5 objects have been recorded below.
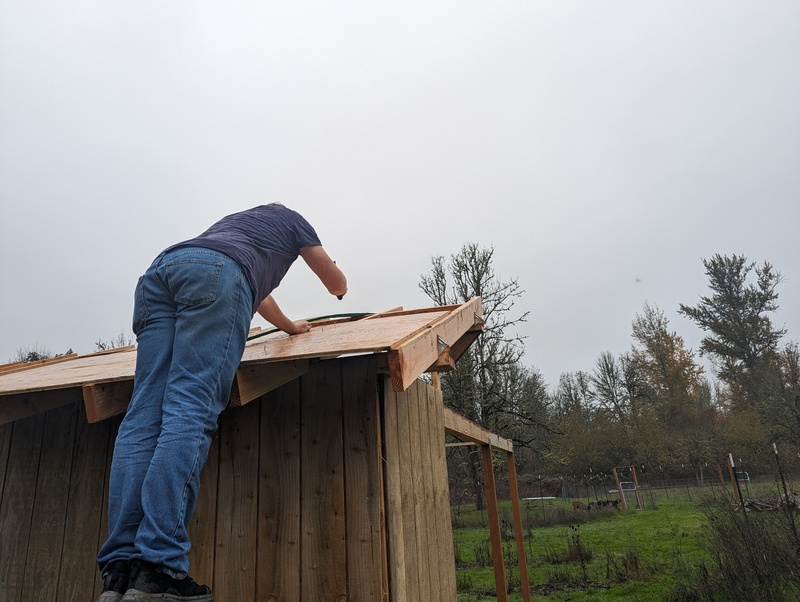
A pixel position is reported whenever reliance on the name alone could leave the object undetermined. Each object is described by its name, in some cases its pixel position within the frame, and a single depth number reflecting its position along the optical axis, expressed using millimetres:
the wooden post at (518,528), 6328
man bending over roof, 1304
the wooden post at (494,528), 5402
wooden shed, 2234
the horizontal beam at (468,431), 4383
